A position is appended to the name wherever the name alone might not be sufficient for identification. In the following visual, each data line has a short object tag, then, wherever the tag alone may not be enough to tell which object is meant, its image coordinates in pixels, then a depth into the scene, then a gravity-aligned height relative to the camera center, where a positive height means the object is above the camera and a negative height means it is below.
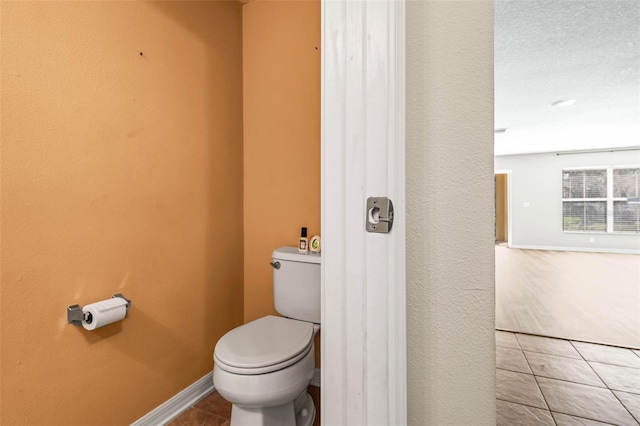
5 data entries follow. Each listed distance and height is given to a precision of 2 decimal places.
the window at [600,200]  6.58 +0.26
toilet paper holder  1.12 -0.37
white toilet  1.13 -0.55
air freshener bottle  1.66 -0.18
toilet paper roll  1.12 -0.37
